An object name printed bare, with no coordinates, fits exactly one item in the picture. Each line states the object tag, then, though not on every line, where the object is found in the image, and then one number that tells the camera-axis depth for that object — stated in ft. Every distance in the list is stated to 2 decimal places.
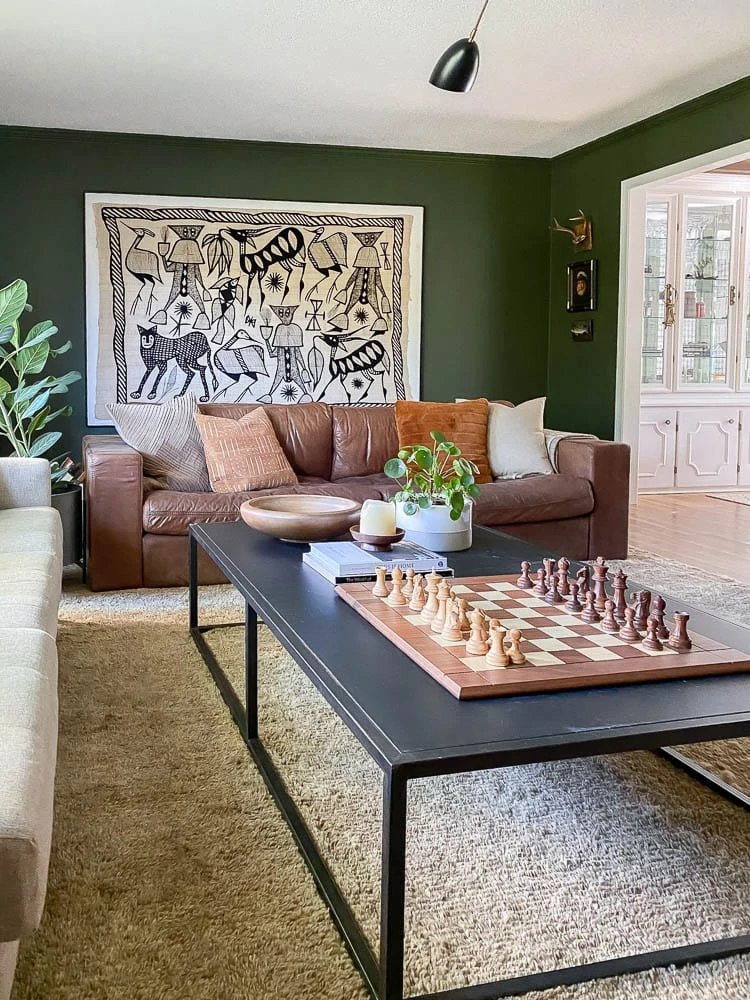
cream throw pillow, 15.81
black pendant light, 10.82
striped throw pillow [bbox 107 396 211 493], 14.60
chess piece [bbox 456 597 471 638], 6.03
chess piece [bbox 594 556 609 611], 6.61
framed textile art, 20.03
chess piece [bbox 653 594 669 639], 5.92
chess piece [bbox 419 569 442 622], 6.46
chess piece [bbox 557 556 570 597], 6.93
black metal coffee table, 4.48
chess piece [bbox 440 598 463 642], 5.98
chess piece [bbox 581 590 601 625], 6.41
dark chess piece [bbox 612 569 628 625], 6.27
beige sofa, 3.61
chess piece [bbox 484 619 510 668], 5.51
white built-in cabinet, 23.62
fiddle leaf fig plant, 14.92
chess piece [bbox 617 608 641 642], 6.02
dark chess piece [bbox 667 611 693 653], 5.85
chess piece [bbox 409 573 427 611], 6.75
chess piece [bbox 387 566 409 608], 6.93
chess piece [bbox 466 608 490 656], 5.71
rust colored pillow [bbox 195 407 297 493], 14.37
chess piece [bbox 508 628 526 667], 5.53
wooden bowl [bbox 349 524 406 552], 8.58
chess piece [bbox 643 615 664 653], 5.85
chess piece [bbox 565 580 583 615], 6.73
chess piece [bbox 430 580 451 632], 6.25
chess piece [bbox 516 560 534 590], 7.41
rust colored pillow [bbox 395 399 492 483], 16.03
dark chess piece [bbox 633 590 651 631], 6.14
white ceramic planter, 9.07
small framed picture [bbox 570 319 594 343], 21.49
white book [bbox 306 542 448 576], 7.79
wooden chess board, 5.33
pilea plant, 8.68
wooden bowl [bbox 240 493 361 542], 9.19
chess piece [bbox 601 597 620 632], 6.25
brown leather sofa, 13.25
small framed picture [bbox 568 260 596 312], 21.26
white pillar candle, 8.55
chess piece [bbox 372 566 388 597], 7.19
